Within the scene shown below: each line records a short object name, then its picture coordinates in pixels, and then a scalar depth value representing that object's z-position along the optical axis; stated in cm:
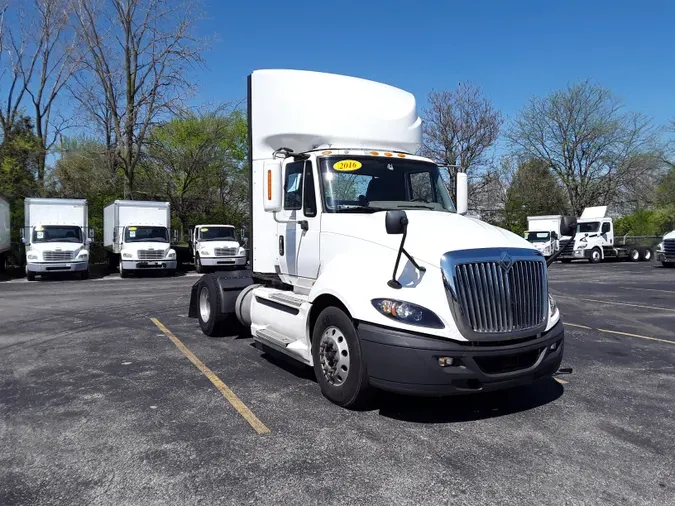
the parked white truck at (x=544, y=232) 3128
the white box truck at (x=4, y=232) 2253
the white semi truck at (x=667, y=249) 2591
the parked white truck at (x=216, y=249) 2405
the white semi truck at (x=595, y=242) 3164
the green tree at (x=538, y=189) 4362
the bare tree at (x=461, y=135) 3959
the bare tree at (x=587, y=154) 4181
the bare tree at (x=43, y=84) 3450
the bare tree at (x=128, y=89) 3064
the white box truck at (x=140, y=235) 2208
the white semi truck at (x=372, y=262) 436
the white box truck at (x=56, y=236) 2056
